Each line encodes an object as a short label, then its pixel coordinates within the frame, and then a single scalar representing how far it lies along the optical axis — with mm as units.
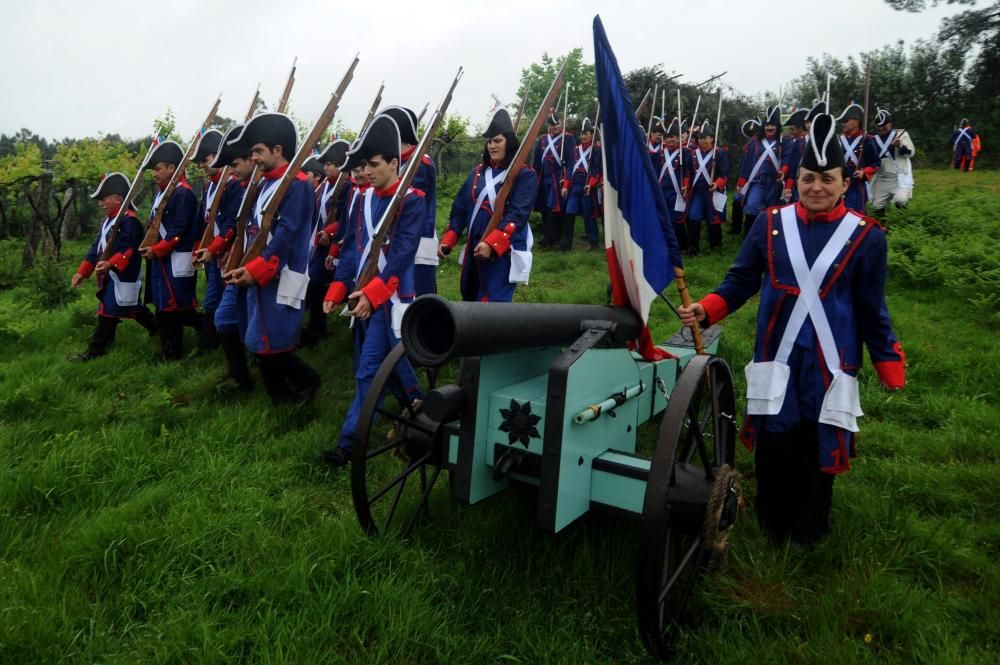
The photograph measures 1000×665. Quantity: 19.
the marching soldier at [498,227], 5398
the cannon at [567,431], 2479
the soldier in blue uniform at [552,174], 12875
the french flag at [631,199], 3180
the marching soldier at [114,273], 6777
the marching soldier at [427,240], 6191
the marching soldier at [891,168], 11234
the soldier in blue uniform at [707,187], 11531
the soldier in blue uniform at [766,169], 10734
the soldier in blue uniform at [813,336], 3043
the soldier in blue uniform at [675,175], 11836
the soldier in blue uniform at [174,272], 6797
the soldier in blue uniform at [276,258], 4875
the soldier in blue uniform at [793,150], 9938
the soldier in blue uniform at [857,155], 9992
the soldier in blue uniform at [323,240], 7230
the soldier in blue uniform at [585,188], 12320
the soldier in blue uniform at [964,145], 18648
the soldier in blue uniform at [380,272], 4285
